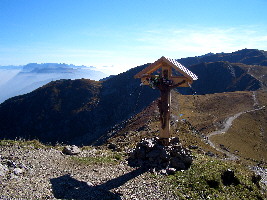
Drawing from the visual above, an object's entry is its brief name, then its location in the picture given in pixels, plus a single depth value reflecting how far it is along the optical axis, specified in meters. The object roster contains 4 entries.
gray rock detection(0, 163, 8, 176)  12.85
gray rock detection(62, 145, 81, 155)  18.52
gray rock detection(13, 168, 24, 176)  13.35
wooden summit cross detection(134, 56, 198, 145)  16.28
